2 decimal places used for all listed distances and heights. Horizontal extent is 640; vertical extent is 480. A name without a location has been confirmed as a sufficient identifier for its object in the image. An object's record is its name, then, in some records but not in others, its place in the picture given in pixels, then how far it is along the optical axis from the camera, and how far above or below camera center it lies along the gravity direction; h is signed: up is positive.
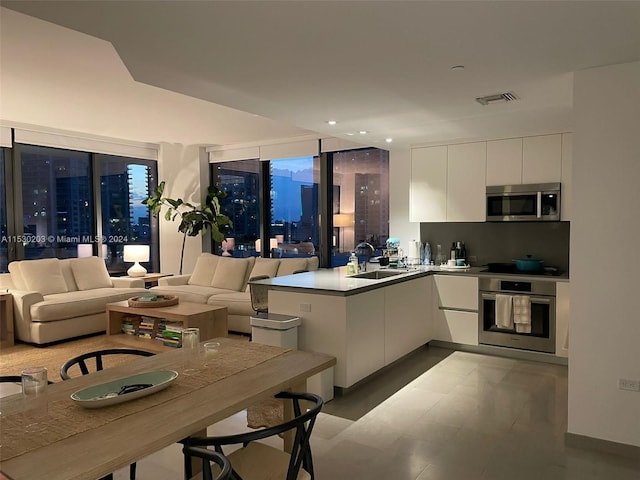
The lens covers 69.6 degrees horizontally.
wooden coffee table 5.05 -1.07
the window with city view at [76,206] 6.50 +0.29
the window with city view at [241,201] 7.83 +0.38
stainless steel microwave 4.80 +0.20
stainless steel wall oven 4.58 -0.97
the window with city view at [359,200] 6.38 +0.31
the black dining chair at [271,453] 1.55 -0.91
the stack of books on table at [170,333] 5.12 -1.24
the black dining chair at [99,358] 2.32 -0.72
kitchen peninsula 3.73 -0.81
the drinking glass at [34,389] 1.70 -0.63
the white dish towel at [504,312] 4.73 -0.93
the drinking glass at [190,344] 2.32 -0.62
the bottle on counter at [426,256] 5.83 -0.44
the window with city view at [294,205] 7.04 +0.27
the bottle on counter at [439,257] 5.84 -0.45
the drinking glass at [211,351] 2.24 -0.64
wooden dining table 1.30 -0.66
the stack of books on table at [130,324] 5.60 -1.24
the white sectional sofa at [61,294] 5.40 -0.92
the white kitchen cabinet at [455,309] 5.00 -0.97
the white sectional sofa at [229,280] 5.81 -0.86
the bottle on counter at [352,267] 4.75 -0.47
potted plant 7.52 +0.16
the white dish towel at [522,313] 4.63 -0.93
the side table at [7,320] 5.49 -1.14
